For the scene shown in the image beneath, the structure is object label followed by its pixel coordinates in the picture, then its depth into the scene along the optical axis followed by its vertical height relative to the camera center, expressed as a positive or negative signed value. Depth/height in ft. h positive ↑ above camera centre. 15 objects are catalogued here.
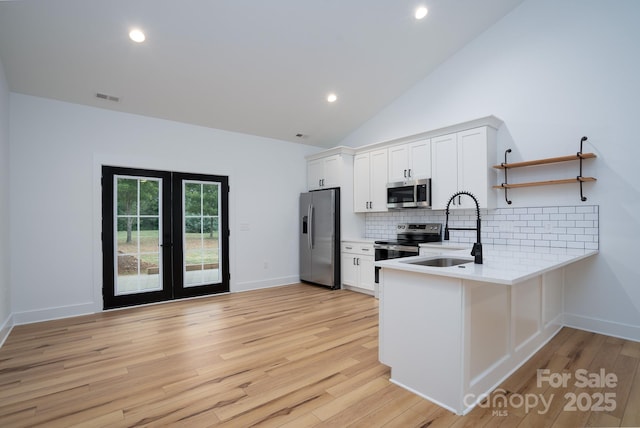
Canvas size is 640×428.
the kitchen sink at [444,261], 8.24 -1.30
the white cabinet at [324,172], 17.83 +2.47
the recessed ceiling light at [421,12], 11.58 +7.51
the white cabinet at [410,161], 14.58 +2.52
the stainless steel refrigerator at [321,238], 17.30 -1.34
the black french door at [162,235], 13.73 -0.94
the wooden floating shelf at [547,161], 10.59 +1.83
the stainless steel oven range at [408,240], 14.37 -1.33
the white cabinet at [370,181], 16.53 +1.75
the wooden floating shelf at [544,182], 10.61 +1.05
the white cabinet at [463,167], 12.59 +1.92
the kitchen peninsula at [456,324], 6.23 -2.50
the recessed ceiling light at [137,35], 10.08 +5.87
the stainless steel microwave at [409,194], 14.44 +0.92
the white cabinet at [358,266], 15.98 -2.79
